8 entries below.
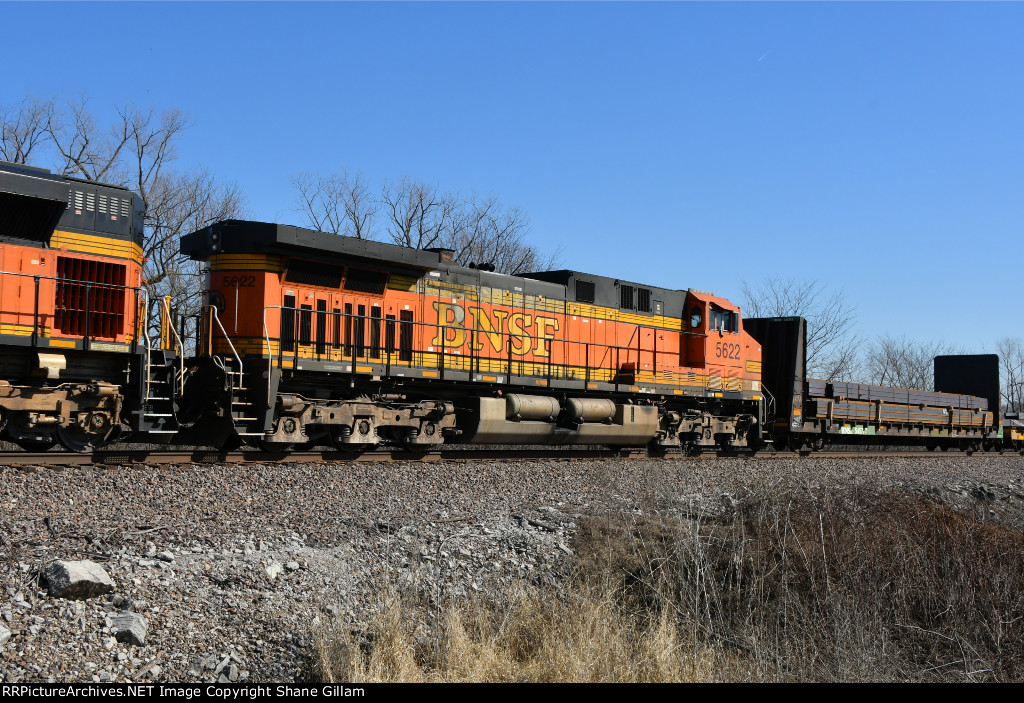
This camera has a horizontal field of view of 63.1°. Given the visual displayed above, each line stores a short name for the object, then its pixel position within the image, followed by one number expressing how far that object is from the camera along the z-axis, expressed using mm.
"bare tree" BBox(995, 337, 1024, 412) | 77250
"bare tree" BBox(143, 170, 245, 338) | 28359
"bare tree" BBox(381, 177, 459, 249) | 37750
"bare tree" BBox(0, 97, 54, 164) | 29062
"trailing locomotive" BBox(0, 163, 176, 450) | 10617
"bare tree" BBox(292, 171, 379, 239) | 36966
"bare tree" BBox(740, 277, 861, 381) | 46344
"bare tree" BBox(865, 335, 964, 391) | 76625
